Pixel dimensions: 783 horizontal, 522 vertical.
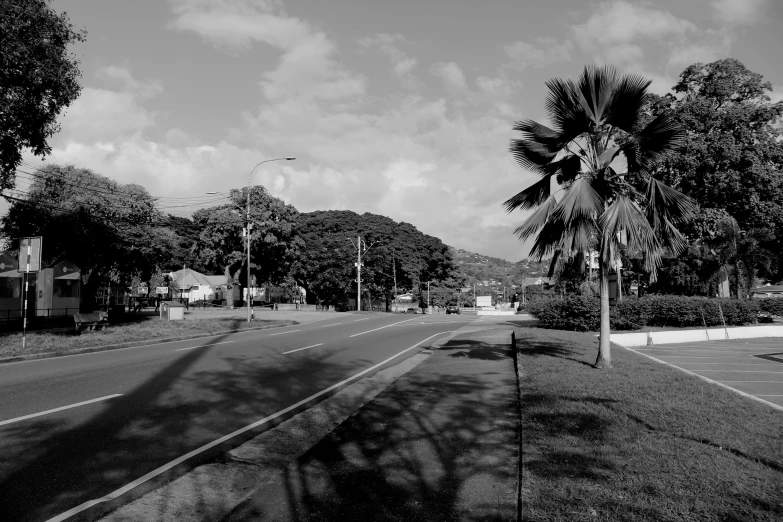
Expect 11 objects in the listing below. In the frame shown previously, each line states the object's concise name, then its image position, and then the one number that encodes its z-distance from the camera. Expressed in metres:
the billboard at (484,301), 92.38
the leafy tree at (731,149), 27.95
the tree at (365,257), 62.78
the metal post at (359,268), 53.84
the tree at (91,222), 27.58
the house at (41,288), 27.89
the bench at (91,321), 20.70
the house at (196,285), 72.88
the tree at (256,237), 55.25
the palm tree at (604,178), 11.19
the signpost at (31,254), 16.48
